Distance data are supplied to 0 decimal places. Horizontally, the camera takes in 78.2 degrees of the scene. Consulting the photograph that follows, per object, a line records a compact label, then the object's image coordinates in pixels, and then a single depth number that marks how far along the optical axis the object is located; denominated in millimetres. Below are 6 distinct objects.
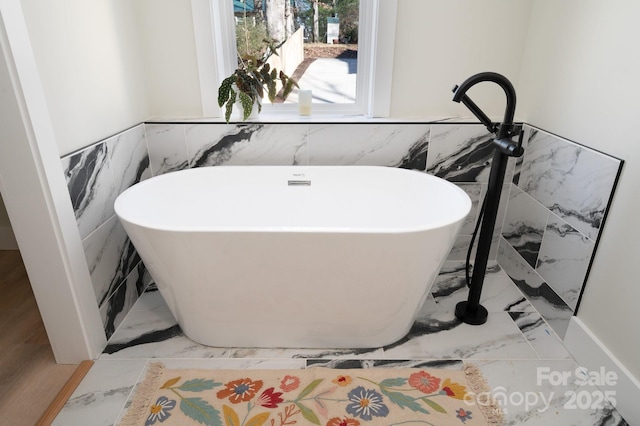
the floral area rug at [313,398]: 1366
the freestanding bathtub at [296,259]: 1385
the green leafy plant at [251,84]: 2035
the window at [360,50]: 2018
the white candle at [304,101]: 2260
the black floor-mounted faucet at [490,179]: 1478
